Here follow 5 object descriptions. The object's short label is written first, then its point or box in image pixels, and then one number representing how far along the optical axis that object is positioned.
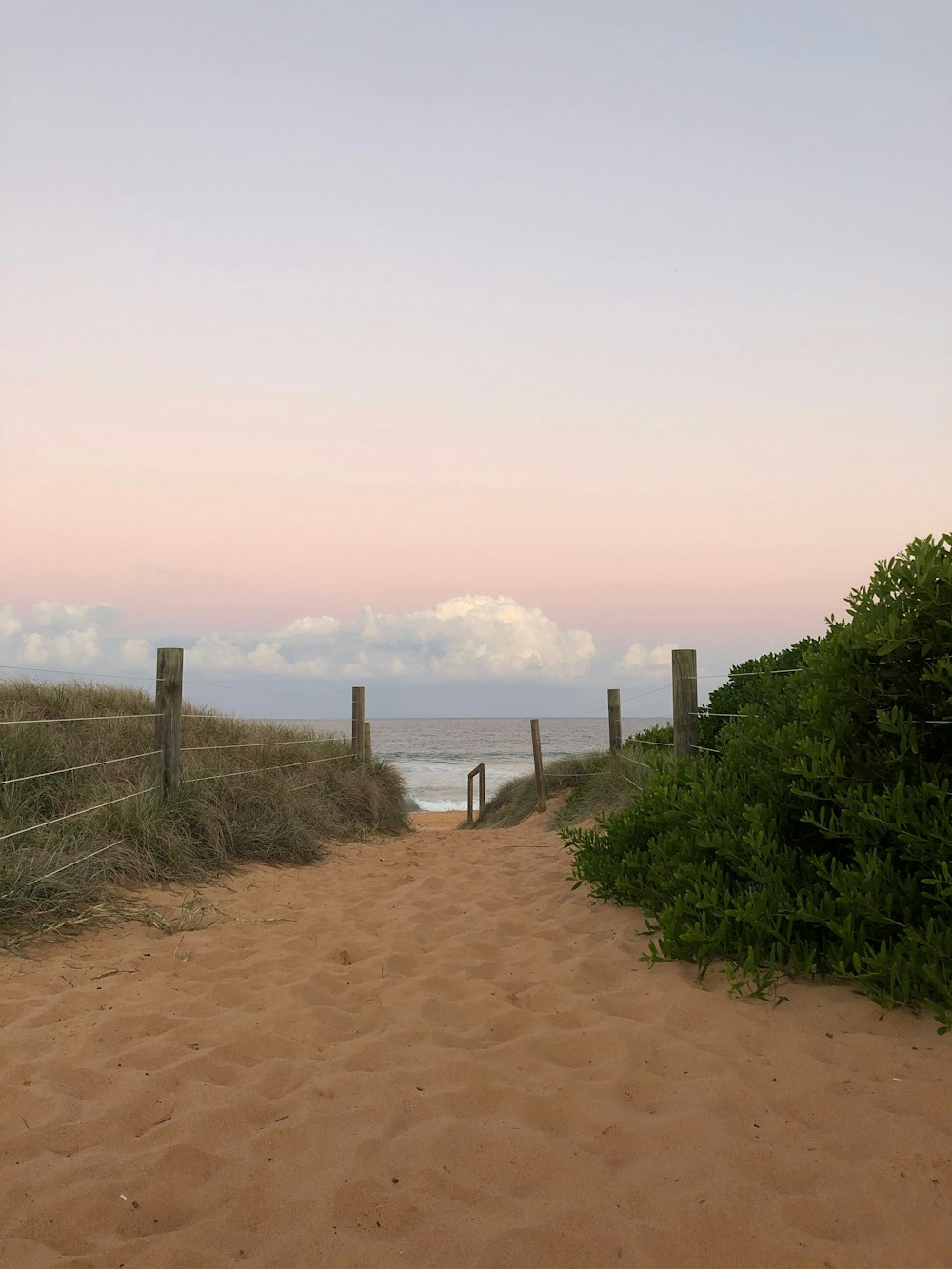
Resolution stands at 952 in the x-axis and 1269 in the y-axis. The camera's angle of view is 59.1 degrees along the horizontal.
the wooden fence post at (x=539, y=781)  13.47
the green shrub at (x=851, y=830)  3.53
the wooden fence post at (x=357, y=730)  11.80
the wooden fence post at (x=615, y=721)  12.10
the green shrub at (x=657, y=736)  10.28
